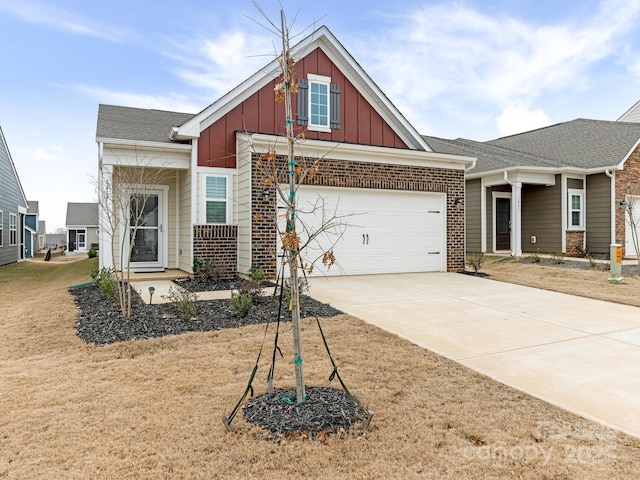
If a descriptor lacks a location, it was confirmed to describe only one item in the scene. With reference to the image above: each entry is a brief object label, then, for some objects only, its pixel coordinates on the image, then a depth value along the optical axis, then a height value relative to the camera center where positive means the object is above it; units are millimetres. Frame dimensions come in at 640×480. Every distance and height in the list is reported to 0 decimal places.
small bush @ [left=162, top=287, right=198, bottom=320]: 5844 -944
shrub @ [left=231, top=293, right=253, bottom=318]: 6074 -925
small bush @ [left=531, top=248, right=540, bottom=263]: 13195 -570
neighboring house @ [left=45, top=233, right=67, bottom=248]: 48000 -117
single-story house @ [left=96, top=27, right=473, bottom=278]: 9703 +1525
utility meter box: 9508 -524
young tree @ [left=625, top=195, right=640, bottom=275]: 14666 +1148
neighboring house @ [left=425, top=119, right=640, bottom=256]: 14766 +1689
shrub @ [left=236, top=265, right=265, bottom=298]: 6805 -793
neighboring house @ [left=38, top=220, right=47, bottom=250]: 46844 +593
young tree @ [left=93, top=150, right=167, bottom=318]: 9125 +1282
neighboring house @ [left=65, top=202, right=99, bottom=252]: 34450 +743
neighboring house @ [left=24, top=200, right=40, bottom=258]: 28452 +1094
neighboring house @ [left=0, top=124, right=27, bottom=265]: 18359 +1307
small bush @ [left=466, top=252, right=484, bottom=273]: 11153 -609
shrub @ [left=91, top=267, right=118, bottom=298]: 7383 -795
